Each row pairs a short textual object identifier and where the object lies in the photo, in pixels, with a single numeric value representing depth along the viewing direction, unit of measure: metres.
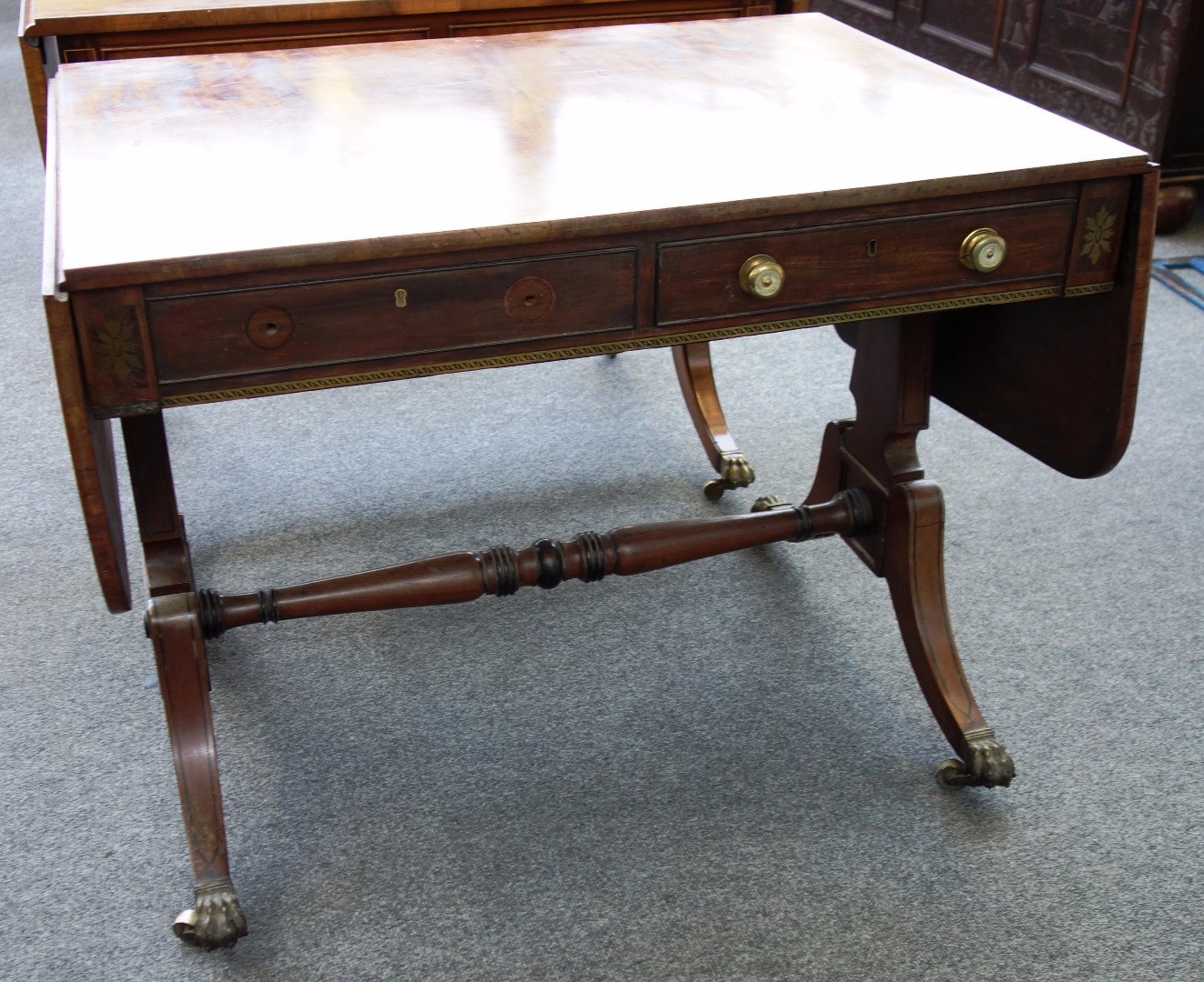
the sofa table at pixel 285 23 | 2.17
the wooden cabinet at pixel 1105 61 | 3.38
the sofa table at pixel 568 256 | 1.30
